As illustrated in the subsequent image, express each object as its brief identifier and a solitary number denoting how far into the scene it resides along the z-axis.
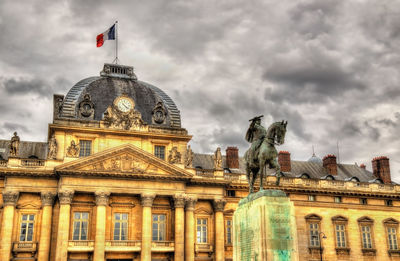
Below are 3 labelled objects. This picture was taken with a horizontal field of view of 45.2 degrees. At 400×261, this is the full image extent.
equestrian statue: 18.16
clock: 44.81
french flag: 49.25
